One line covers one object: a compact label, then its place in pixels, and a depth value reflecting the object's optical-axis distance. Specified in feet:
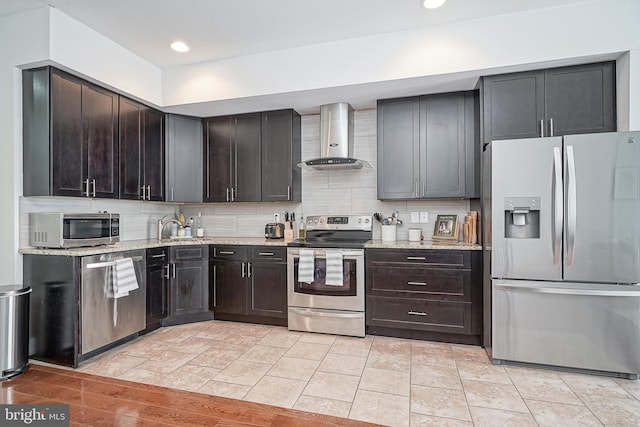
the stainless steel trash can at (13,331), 7.91
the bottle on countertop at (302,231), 13.09
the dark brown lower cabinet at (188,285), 11.81
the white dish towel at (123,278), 9.39
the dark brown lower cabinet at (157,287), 10.96
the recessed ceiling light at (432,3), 8.27
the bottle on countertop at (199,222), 14.60
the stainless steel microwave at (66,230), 8.73
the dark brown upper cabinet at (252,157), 12.62
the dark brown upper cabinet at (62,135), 8.80
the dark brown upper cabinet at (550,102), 8.82
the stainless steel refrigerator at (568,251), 7.88
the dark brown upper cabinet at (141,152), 11.22
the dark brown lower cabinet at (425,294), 9.89
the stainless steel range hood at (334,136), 11.87
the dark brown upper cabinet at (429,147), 10.75
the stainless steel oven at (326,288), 10.73
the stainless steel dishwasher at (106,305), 8.68
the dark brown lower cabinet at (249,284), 11.63
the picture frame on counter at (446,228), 11.40
